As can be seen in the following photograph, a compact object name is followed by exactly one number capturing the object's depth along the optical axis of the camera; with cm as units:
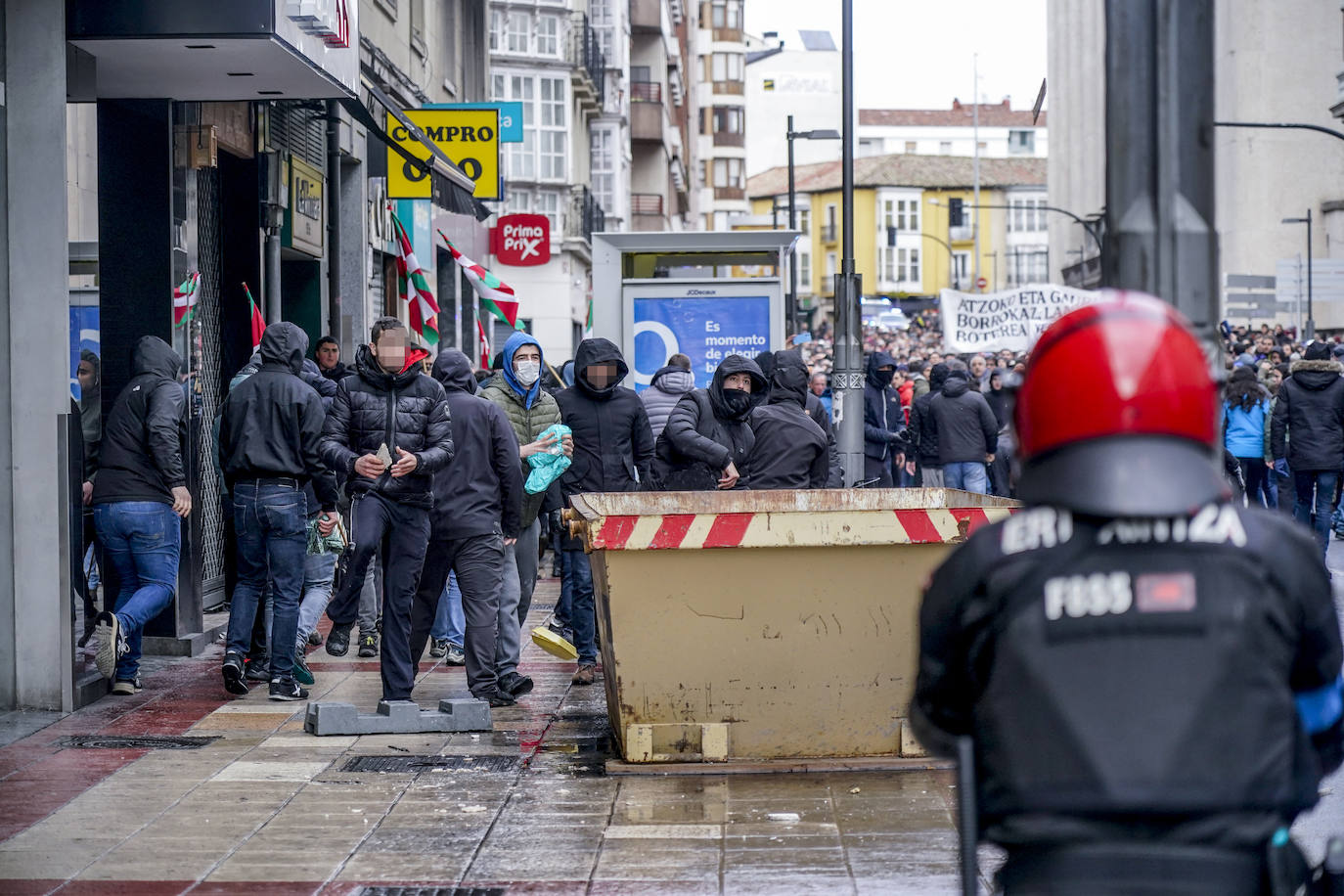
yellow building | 12150
